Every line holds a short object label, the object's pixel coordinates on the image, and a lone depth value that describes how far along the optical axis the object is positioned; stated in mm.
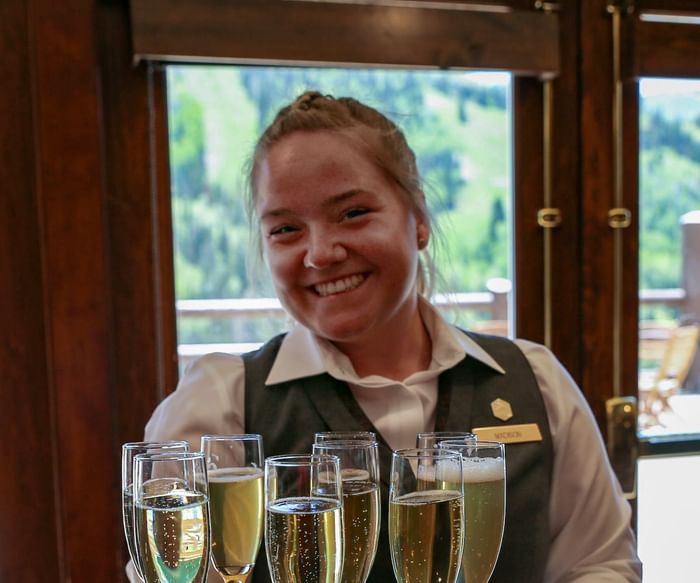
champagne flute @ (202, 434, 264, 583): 977
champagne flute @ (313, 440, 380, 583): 935
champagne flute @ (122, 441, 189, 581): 908
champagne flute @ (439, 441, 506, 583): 977
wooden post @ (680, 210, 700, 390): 2871
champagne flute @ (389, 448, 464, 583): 885
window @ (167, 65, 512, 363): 2531
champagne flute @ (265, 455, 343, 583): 851
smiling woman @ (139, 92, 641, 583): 1503
